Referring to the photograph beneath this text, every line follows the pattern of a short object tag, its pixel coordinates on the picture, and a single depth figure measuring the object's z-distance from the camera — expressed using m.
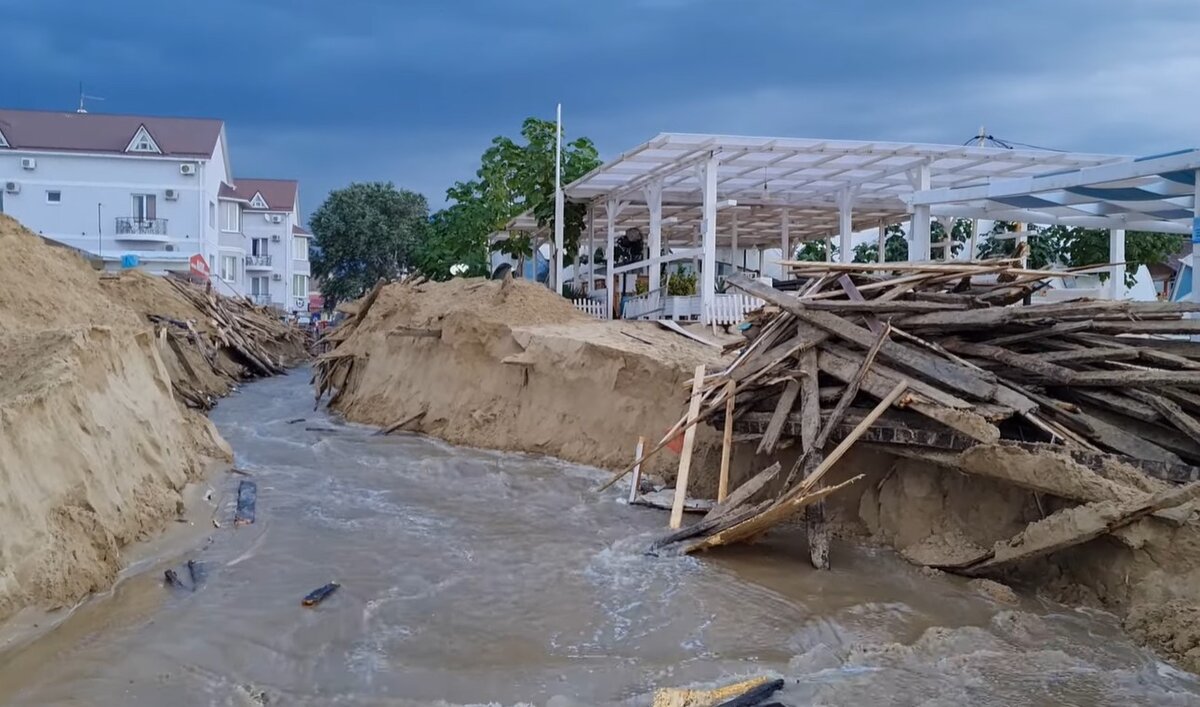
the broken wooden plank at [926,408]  7.39
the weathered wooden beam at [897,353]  7.84
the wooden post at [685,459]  9.03
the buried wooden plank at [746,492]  8.57
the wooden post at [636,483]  10.70
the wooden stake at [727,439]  9.12
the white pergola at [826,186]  13.44
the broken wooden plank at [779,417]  8.81
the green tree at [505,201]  25.88
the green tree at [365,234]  57.84
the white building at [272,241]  57.25
